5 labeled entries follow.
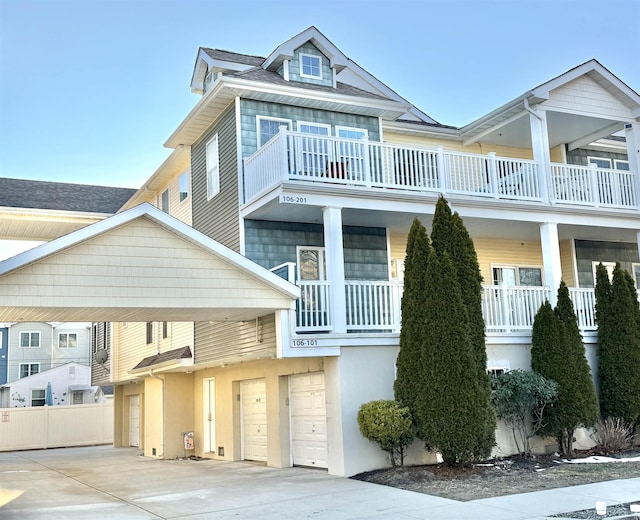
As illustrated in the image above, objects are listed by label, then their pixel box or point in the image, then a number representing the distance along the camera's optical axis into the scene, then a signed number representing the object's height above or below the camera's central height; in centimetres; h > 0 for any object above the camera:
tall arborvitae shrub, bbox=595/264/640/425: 1587 +14
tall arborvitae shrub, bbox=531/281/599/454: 1495 -56
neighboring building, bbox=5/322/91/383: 5050 +209
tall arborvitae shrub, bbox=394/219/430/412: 1350 +79
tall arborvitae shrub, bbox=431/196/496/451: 1357 +176
